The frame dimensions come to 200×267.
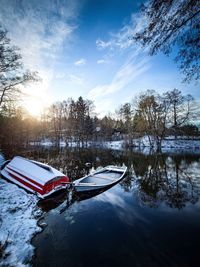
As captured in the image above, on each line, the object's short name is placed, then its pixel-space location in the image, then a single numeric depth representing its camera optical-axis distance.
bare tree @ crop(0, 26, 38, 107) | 10.39
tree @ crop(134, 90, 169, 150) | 29.58
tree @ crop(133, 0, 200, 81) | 3.60
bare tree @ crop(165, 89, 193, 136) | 28.91
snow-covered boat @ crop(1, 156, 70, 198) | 6.50
